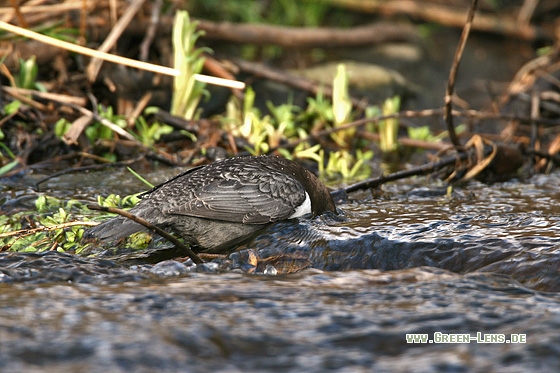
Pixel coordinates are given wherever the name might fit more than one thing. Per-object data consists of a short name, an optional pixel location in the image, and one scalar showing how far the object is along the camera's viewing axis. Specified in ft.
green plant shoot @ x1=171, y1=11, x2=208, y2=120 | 39.93
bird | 24.73
